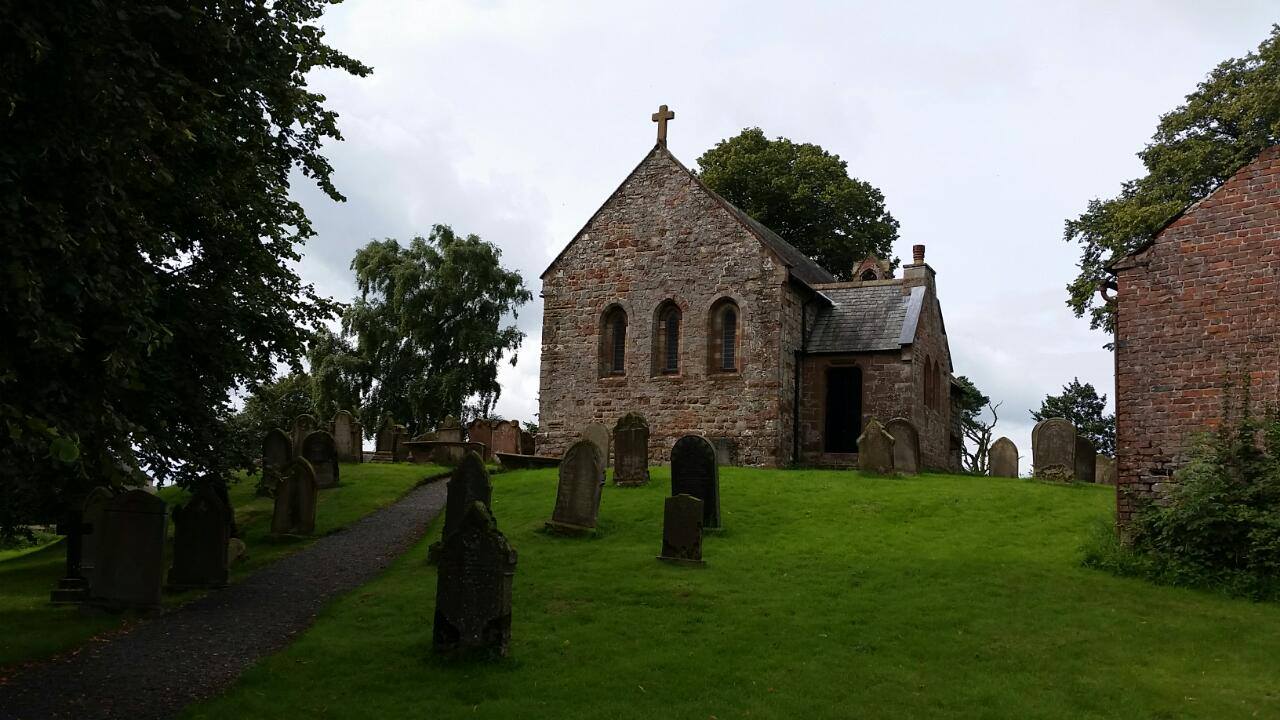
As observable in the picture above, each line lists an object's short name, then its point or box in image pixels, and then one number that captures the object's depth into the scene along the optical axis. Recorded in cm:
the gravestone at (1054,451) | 2278
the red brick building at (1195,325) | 1608
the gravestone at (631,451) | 2227
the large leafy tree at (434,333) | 4400
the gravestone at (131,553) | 1352
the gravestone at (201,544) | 1544
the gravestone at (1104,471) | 2698
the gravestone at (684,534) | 1592
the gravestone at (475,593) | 1140
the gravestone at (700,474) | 1842
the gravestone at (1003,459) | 2595
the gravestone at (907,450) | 2348
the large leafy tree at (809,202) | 4419
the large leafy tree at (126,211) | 795
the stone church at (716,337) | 2888
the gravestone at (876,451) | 2320
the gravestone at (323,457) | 2373
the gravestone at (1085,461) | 2394
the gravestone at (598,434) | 2528
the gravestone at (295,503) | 1920
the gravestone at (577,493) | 1786
